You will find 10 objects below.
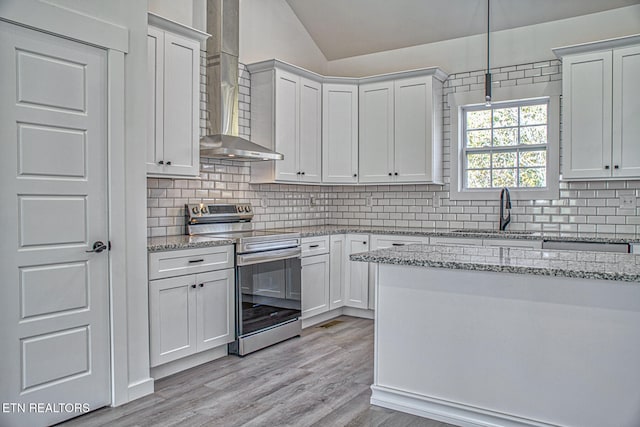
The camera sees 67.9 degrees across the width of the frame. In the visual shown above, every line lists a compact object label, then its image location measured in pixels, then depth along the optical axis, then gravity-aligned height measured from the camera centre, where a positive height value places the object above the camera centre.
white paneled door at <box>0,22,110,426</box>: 2.39 -0.13
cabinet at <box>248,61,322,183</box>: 4.64 +0.85
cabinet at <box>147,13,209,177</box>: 3.44 +0.80
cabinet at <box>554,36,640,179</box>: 4.00 +0.84
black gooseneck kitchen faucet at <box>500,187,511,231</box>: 4.80 -0.01
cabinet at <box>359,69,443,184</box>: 4.94 +0.81
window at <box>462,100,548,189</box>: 4.80 +0.63
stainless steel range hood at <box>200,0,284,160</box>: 4.12 +1.11
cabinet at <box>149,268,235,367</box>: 3.16 -0.78
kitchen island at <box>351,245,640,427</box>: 2.17 -0.66
